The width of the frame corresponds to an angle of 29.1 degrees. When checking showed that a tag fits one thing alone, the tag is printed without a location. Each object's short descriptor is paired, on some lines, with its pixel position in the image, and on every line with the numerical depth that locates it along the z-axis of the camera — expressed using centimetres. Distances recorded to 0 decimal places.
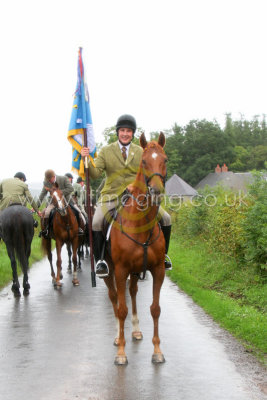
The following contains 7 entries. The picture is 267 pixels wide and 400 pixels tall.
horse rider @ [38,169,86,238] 1343
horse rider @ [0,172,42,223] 1196
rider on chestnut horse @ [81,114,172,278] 741
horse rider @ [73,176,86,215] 1670
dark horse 1153
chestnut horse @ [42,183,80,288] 1307
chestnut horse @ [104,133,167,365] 629
